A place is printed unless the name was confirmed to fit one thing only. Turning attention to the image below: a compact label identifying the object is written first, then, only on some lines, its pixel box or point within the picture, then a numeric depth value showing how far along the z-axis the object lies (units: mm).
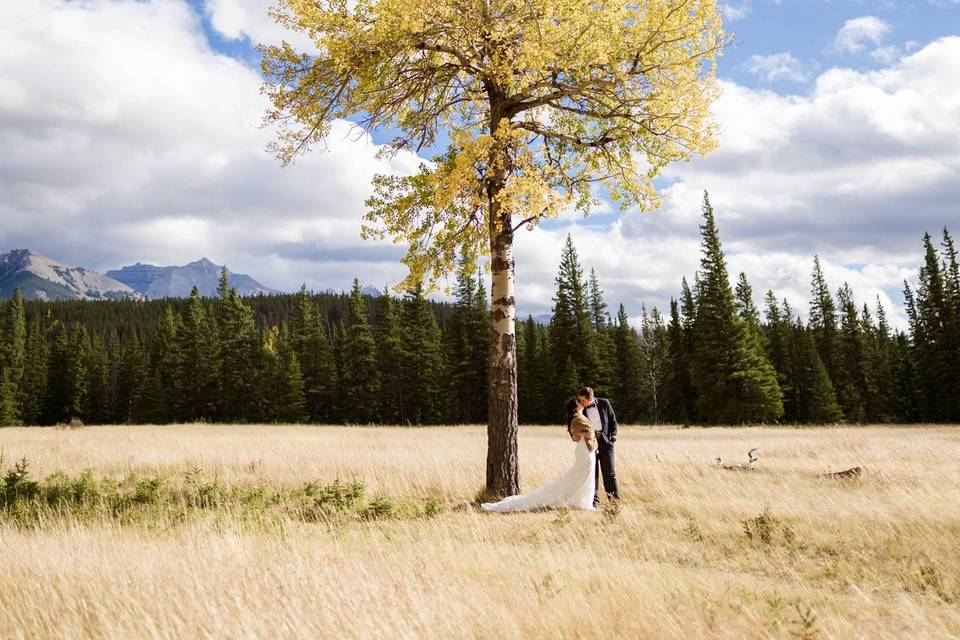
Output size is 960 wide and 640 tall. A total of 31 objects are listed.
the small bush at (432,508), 9094
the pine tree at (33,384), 68750
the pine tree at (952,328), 43156
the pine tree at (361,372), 53344
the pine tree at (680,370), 49219
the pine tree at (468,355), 50875
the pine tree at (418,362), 52750
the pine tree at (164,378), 57688
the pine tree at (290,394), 53812
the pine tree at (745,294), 60419
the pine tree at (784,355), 53625
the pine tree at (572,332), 50656
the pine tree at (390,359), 52625
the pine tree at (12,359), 61344
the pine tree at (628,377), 56962
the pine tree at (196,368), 55281
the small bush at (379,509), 9016
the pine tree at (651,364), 55844
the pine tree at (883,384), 53812
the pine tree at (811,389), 48906
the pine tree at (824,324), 57644
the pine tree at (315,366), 57531
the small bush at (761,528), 7426
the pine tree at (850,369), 53281
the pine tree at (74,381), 67562
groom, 10016
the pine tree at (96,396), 69438
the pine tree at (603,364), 50669
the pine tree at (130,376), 69062
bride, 9516
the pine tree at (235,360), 54625
